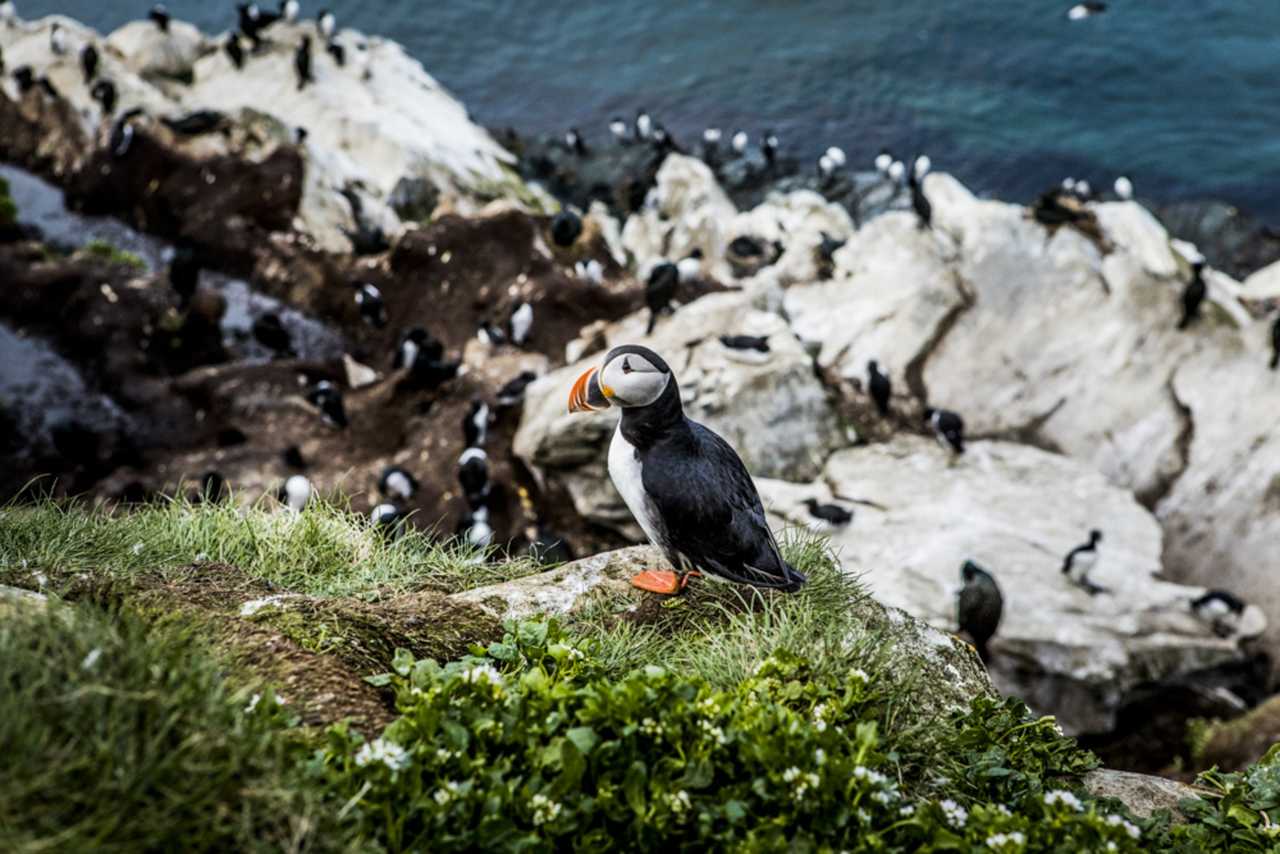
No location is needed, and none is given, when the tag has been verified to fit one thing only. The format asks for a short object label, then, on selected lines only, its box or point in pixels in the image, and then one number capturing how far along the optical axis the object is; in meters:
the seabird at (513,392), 13.70
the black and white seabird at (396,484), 12.73
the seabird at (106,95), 19.22
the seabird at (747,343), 12.72
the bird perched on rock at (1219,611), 11.43
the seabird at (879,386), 13.38
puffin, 4.86
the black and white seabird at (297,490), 12.43
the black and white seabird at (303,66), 22.83
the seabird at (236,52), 23.88
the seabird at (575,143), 27.95
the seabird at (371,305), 16.11
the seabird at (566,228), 16.09
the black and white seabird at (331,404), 13.81
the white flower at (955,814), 3.55
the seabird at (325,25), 25.09
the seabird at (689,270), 16.41
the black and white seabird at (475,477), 12.32
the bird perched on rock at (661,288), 13.42
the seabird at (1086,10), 29.89
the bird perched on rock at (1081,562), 11.49
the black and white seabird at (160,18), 24.69
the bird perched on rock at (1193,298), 13.89
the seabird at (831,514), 11.80
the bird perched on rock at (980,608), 9.96
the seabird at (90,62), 19.70
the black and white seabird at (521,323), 14.88
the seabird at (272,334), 16.00
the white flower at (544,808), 3.23
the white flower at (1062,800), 3.64
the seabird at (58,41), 21.45
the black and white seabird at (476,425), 13.10
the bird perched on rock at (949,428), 13.11
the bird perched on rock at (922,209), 16.36
